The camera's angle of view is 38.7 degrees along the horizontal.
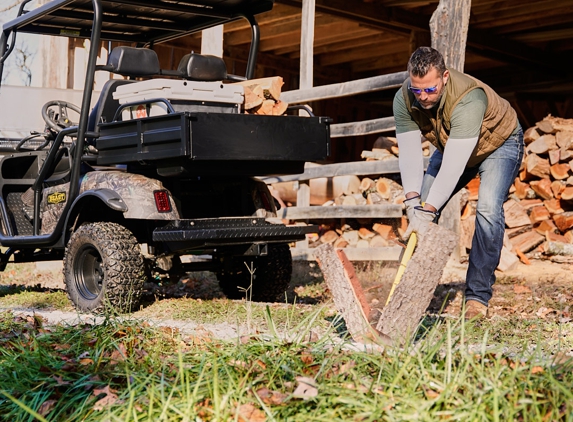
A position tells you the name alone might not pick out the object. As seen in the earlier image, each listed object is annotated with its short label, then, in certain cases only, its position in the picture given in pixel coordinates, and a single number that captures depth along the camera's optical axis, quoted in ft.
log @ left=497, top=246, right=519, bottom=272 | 28.25
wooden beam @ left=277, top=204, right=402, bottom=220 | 29.72
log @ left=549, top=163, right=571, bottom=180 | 30.71
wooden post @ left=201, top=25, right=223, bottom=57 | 32.63
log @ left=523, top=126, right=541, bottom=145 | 31.71
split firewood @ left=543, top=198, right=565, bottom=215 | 30.83
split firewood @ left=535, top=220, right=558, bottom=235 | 30.78
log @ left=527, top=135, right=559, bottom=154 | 30.96
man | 15.19
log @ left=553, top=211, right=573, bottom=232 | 30.42
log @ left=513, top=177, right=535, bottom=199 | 31.86
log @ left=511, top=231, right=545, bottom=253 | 30.27
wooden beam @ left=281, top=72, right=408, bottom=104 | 27.84
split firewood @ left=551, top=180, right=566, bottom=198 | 30.73
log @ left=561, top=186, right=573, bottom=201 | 30.48
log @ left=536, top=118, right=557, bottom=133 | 31.22
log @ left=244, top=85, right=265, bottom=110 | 20.48
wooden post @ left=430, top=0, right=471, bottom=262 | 25.95
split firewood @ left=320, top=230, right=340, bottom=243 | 33.11
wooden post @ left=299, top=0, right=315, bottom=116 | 31.76
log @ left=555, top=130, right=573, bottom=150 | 30.50
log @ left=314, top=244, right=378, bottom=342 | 13.08
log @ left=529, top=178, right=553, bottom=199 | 31.09
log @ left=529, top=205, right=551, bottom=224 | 30.91
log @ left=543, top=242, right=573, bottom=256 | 29.14
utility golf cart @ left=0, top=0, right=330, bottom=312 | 18.53
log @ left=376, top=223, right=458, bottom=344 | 13.06
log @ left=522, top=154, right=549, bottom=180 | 31.17
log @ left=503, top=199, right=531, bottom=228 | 31.01
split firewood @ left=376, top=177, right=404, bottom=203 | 30.96
